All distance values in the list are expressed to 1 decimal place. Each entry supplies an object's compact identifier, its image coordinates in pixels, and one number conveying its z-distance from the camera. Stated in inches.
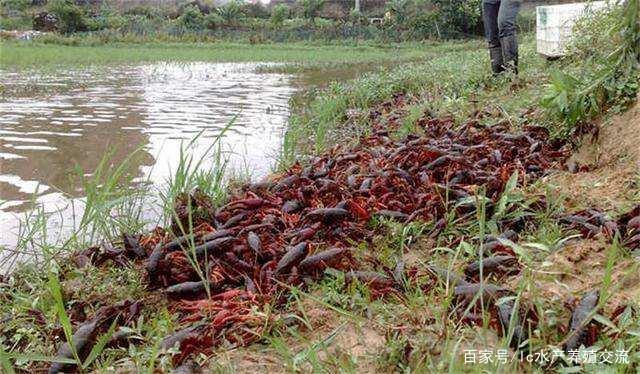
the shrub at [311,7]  2070.6
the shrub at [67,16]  1619.1
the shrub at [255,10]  2093.9
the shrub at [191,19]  1867.6
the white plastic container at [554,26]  287.7
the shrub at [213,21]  1886.1
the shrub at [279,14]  1955.0
